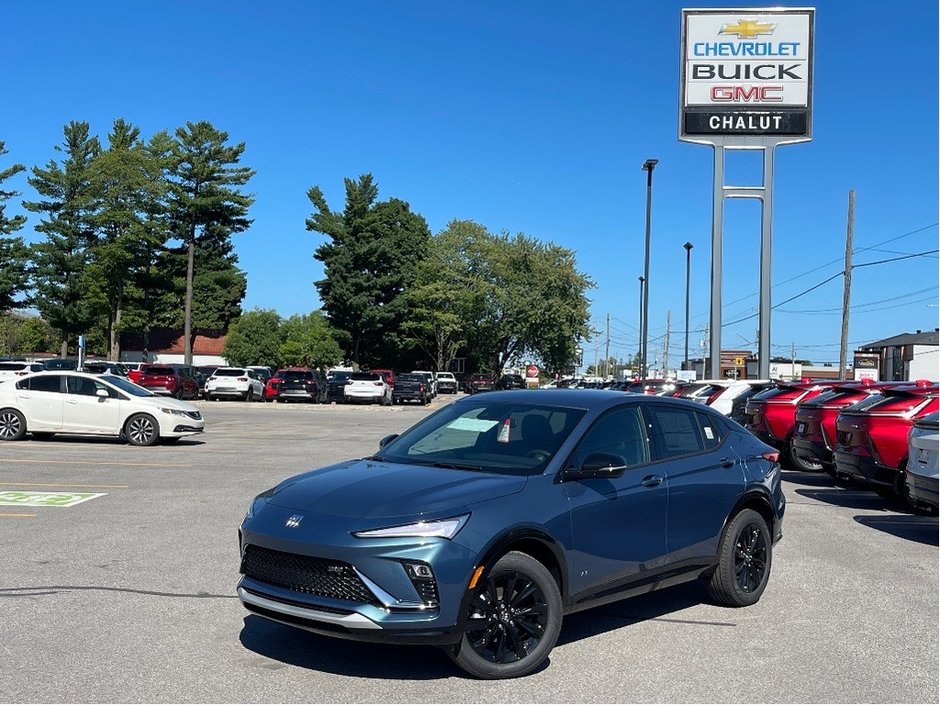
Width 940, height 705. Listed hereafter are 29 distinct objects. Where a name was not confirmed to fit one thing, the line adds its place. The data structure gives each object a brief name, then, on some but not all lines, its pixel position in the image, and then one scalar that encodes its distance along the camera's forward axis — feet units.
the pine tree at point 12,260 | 218.59
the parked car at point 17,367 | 118.58
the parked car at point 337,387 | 155.33
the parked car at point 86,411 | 63.16
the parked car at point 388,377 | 171.53
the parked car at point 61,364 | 137.59
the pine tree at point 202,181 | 217.97
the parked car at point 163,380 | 136.36
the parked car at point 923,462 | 31.55
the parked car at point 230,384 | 147.23
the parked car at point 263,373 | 162.61
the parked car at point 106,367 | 141.59
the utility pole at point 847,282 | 121.39
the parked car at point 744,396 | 64.85
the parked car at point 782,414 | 54.80
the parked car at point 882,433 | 37.78
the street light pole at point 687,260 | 197.36
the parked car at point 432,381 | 185.47
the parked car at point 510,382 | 227.69
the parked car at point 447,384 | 224.53
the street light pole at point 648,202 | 137.69
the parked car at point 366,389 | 152.76
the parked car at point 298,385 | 146.10
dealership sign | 97.91
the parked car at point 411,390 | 164.25
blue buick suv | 15.98
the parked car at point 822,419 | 46.06
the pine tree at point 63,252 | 225.97
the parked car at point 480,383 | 215.92
